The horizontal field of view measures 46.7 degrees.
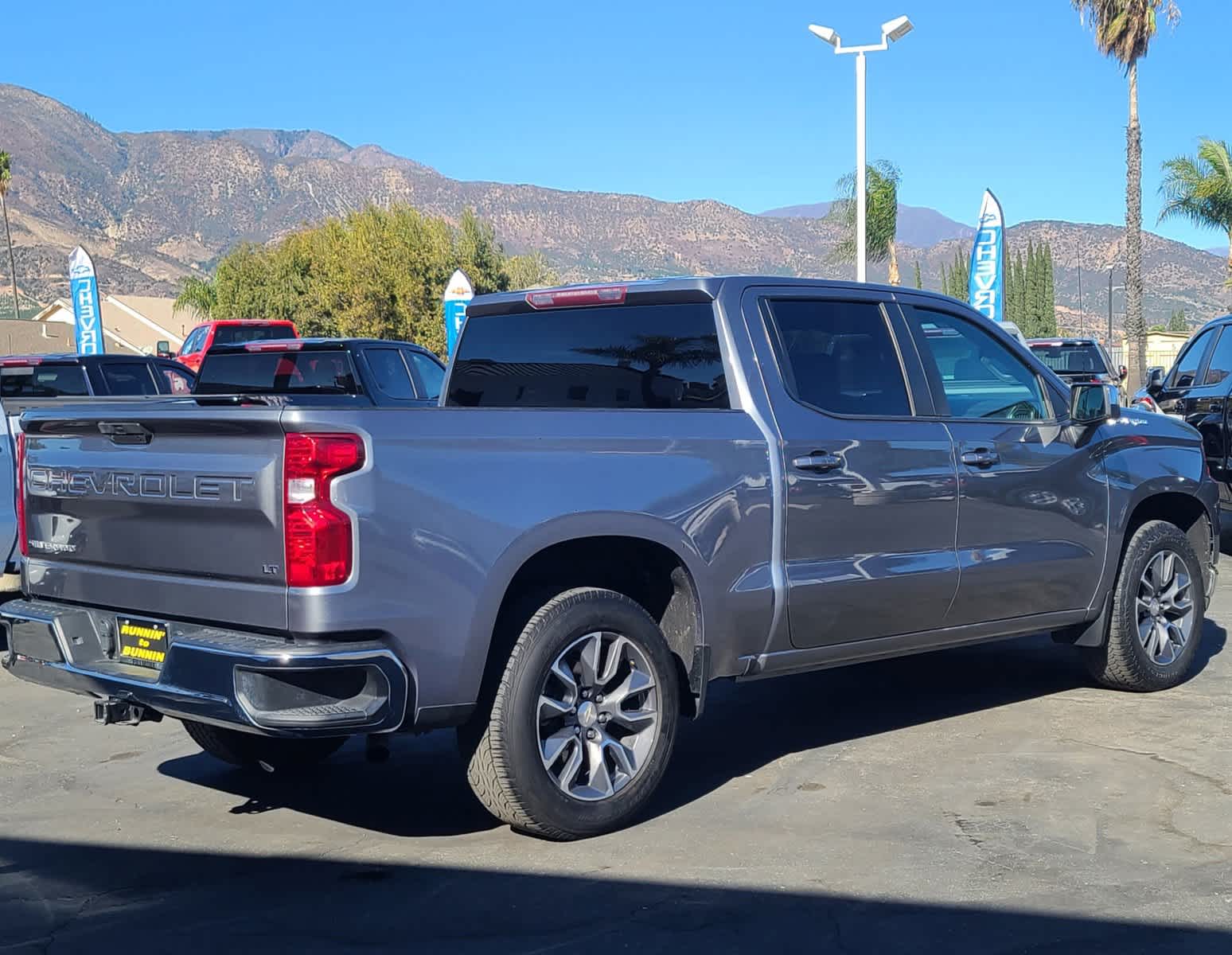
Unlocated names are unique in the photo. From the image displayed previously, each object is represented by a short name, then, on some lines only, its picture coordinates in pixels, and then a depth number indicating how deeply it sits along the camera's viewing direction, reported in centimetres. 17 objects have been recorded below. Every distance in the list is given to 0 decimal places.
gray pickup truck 438
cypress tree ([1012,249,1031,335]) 9000
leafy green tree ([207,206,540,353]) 5219
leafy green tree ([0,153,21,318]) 7272
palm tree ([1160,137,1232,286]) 3694
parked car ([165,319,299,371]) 2839
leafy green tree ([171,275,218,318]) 6341
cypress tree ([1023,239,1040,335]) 8975
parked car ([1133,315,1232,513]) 1120
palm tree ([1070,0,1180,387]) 3559
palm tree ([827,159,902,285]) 4309
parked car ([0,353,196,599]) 1414
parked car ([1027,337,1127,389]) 1881
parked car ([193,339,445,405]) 1374
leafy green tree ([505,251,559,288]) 6288
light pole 2441
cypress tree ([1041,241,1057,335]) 8825
